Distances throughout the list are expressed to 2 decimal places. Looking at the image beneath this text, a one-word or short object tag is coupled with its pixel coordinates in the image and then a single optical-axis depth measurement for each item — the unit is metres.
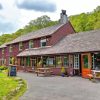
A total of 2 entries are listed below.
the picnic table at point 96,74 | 10.97
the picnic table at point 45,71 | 14.80
